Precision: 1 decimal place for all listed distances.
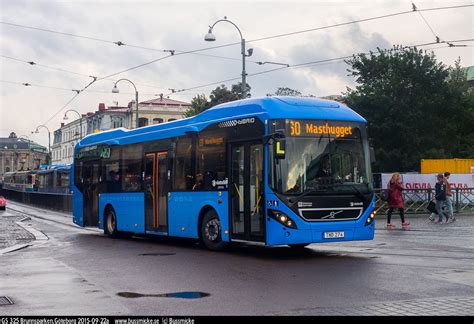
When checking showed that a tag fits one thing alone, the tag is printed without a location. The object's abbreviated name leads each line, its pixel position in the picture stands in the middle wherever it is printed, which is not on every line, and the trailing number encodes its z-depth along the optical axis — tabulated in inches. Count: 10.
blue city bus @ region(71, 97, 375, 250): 549.0
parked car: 2038.6
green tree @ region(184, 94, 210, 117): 2975.9
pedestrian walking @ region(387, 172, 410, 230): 900.0
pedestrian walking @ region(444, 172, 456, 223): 976.4
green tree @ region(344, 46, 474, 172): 2060.8
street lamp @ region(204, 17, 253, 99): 1321.4
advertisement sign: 1283.2
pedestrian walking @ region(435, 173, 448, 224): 970.1
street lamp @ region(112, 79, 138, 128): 1765.5
